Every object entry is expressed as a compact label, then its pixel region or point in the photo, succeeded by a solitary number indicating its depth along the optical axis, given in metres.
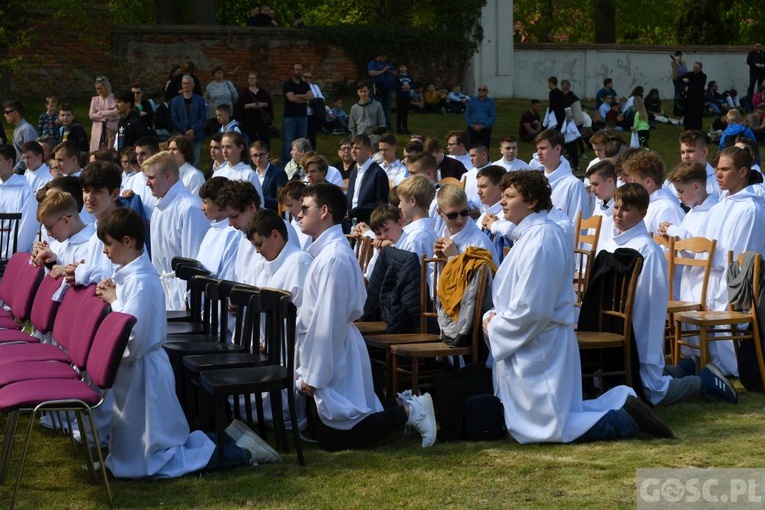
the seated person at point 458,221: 8.91
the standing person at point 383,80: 27.25
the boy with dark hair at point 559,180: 13.02
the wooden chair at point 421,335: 8.38
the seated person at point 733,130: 15.66
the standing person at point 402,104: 27.36
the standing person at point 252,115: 21.75
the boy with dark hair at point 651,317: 8.53
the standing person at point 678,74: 32.53
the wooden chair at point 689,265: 9.41
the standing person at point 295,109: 21.69
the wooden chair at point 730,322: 8.94
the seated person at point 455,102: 31.38
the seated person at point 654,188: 10.53
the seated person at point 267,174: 14.09
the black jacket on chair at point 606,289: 8.39
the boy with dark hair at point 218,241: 9.26
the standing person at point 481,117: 25.80
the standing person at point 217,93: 23.17
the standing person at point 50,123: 18.88
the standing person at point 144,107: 20.03
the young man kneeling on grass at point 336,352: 7.41
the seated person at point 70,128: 17.55
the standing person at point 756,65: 35.50
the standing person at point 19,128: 17.19
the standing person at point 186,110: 20.11
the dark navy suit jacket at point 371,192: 13.53
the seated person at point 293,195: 10.19
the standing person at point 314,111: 22.70
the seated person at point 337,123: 26.84
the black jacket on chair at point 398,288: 8.63
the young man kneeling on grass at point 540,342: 7.39
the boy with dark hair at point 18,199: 12.05
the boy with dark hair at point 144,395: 6.84
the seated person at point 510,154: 15.15
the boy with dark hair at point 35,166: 14.08
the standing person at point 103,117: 18.61
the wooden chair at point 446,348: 7.91
